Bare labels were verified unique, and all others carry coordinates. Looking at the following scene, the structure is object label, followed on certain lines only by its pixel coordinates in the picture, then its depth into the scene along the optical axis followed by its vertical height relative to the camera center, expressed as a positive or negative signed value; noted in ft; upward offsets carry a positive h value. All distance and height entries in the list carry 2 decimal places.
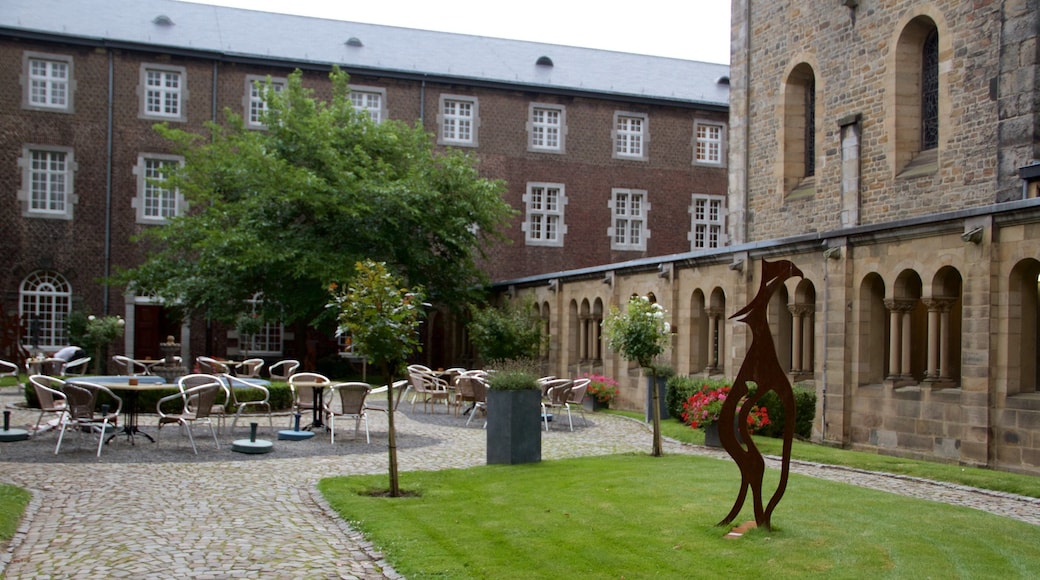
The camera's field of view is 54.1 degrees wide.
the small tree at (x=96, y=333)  83.46 -3.75
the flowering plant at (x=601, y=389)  64.54 -5.87
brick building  93.50 +17.15
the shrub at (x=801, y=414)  46.06 -5.20
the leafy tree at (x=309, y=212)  78.59 +6.44
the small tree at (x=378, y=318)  30.30 -0.74
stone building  37.09 +2.69
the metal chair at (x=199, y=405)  39.29 -4.49
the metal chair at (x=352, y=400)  43.80 -4.63
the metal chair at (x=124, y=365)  66.76 -5.12
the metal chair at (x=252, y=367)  68.52 -5.18
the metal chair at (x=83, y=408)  37.81 -4.47
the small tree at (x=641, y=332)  40.34 -1.37
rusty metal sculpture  23.66 -2.09
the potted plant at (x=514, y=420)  37.01 -4.55
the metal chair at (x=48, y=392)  39.24 -4.06
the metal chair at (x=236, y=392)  47.03 -5.21
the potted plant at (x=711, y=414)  42.70 -4.89
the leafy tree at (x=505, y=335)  78.07 -3.11
